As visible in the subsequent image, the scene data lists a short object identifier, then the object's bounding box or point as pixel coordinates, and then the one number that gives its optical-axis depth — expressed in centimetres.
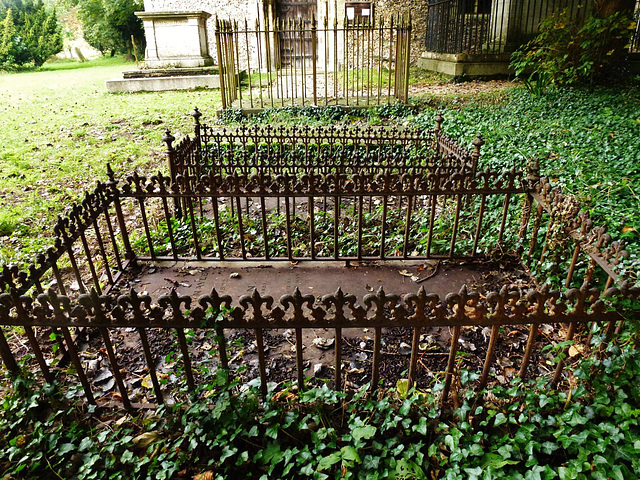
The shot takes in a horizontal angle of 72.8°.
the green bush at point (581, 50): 865
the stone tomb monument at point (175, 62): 1360
